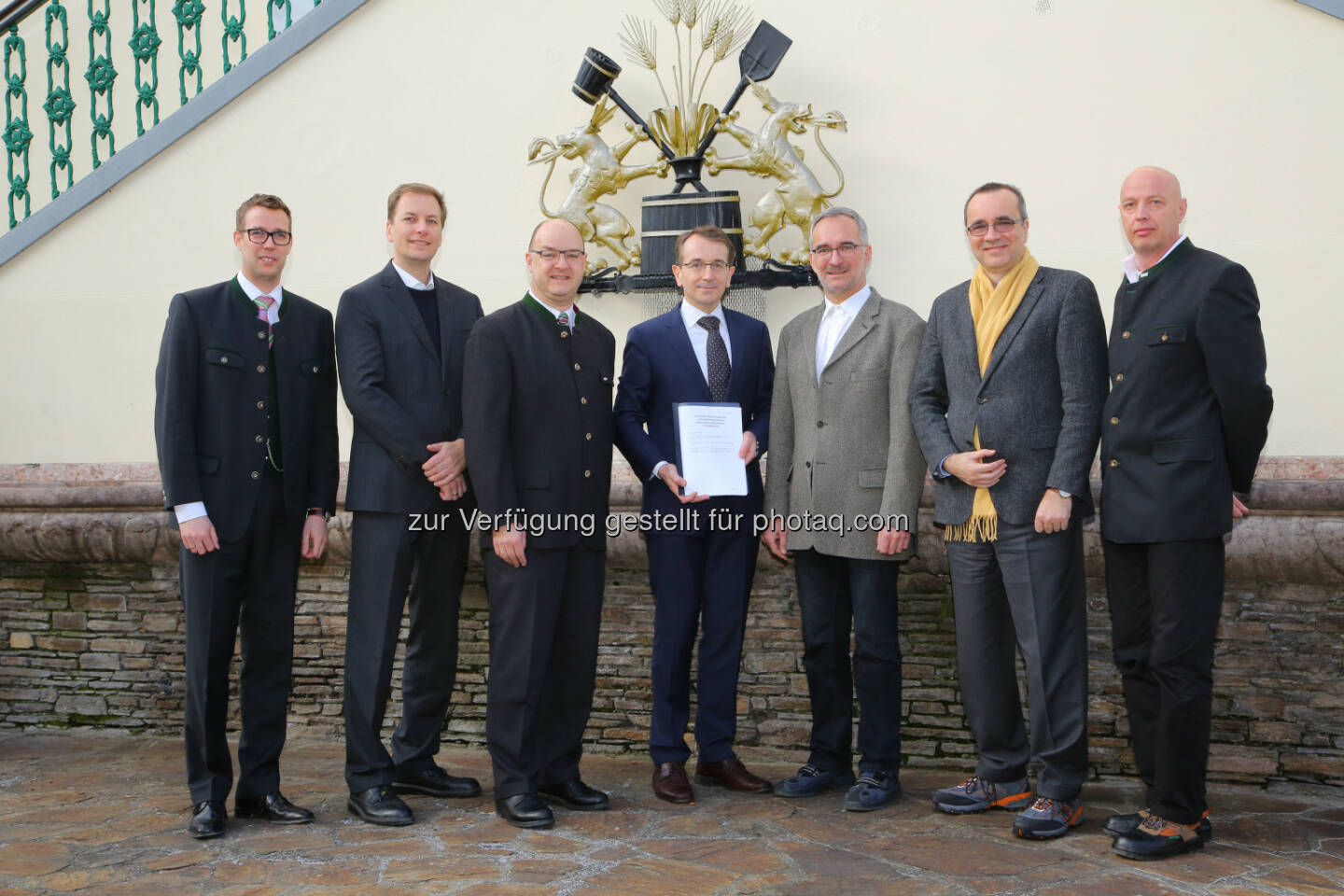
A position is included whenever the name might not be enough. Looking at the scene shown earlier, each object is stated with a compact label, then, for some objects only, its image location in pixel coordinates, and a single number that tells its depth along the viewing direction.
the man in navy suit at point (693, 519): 4.13
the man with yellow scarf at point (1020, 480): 3.70
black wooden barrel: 5.69
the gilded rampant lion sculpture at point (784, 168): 5.61
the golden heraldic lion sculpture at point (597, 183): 5.86
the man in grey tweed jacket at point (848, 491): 4.01
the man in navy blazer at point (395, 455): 3.94
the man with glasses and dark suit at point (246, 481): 3.78
